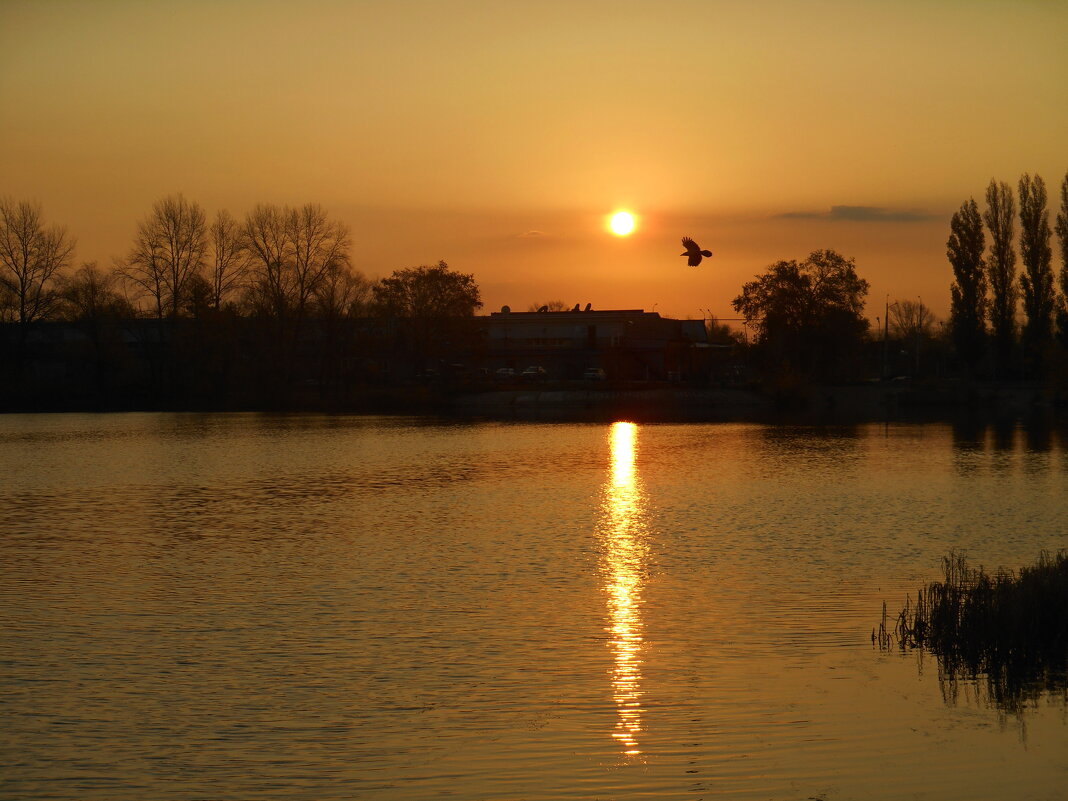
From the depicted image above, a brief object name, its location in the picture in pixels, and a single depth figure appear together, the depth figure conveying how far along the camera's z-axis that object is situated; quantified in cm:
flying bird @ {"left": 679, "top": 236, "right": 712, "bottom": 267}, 7216
